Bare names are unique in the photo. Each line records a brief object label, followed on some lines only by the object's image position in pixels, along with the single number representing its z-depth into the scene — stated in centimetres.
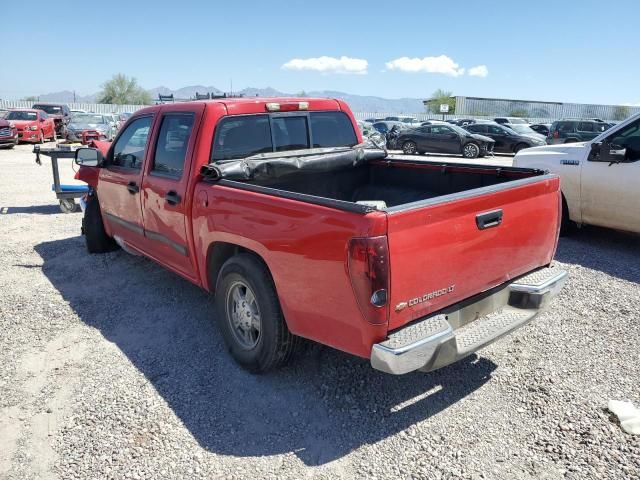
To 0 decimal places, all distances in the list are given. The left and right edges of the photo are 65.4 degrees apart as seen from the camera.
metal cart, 782
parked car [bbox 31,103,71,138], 2694
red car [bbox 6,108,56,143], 2350
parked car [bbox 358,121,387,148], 2549
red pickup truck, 257
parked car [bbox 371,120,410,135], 2899
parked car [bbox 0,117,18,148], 2170
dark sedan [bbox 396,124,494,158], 2156
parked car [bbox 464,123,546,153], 2217
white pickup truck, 602
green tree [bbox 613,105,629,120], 5539
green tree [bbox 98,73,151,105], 6562
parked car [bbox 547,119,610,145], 2223
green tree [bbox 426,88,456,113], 6606
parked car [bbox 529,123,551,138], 3031
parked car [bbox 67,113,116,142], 2356
